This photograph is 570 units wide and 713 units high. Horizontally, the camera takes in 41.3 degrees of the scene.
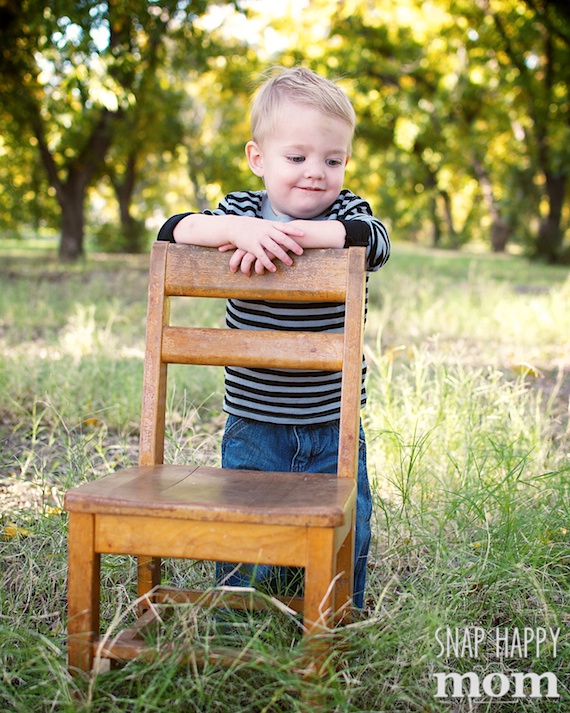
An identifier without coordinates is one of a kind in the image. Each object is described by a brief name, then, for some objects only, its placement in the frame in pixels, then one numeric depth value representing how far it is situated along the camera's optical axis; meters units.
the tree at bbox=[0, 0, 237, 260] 6.63
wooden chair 1.47
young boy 1.89
